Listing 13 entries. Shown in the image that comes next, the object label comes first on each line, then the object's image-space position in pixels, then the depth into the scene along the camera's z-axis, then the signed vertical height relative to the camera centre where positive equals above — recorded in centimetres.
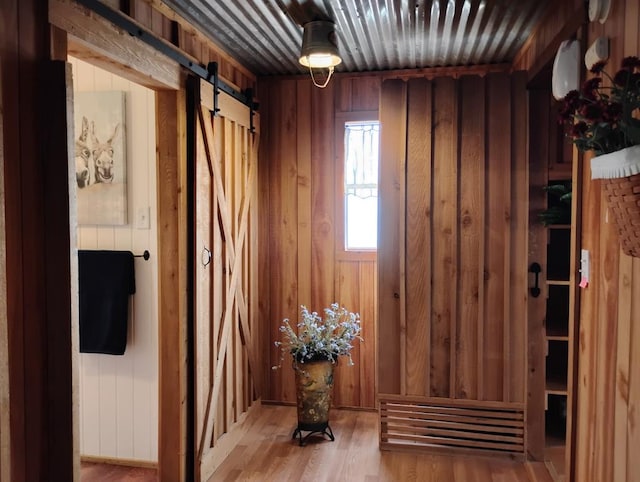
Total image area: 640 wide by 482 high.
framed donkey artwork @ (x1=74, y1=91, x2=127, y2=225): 288 +42
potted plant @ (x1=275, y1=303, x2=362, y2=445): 317 -88
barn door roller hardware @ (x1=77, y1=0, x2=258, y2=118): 194 +84
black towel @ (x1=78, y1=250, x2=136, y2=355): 288 -42
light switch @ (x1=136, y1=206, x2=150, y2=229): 289 +6
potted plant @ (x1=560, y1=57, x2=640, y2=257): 119 +22
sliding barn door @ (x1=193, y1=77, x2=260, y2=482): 273 -30
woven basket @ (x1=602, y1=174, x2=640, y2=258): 119 +5
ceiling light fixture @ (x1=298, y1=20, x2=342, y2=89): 266 +97
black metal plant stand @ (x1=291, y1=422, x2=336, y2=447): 323 -129
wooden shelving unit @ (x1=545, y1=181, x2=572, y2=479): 320 -64
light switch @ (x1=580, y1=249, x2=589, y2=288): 189 -16
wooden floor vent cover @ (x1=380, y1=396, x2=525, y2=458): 301 -120
